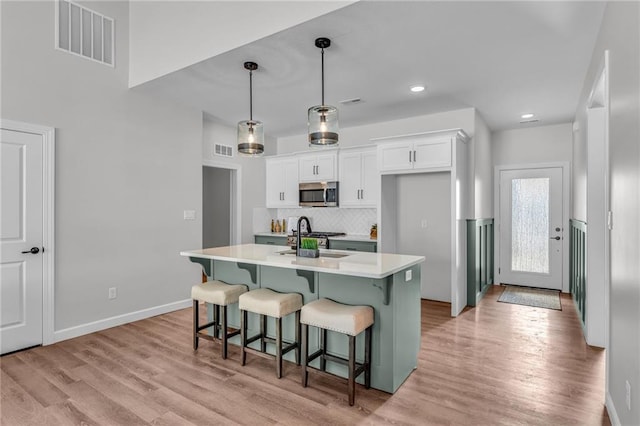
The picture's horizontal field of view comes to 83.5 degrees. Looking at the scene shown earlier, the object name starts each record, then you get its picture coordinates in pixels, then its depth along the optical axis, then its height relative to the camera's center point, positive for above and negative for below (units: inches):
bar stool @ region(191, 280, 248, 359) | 125.4 -30.4
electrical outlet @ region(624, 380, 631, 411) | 70.5 -35.6
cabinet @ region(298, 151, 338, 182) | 226.4 +29.8
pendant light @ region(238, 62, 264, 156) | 128.0 +26.9
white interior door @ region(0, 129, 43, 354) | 130.1 -10.3
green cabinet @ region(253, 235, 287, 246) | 237.0 -18.2
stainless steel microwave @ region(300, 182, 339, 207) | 223.9 +11.7
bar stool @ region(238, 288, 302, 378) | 110.0 -31.2
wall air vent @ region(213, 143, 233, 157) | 220.4 +39.2
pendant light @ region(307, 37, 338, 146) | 113.3 +28.2
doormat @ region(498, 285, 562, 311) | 195.6 -49.7
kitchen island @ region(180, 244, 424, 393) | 101.9 -24.5
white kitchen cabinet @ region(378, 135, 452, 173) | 175.5 +30.2
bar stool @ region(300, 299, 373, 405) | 95.6 -31.1
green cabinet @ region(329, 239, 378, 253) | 203.3 -19.0
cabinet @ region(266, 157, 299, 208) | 245.0 +21.1
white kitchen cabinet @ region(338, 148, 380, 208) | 211.9 +21.1
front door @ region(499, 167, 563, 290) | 229.6 -9.7
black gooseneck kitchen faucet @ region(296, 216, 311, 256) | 121.9 -10.4
